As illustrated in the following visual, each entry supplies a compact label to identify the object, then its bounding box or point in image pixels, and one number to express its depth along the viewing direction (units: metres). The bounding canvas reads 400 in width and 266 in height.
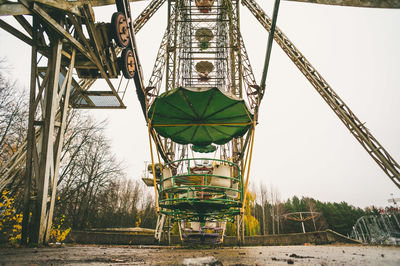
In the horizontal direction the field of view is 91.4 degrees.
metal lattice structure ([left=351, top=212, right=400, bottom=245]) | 20.38
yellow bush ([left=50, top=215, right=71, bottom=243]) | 8.65
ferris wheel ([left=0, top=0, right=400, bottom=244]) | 4.84
